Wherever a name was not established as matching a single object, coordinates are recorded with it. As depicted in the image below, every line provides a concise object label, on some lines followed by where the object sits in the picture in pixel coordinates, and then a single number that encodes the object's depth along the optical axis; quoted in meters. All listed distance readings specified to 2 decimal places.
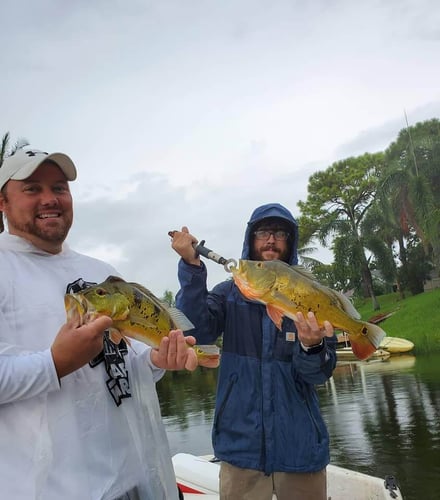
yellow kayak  25.52
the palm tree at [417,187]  31.42
